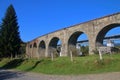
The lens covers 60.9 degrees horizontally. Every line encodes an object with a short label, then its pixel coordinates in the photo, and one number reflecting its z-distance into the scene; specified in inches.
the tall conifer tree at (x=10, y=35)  753.9
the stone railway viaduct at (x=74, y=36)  462.2
